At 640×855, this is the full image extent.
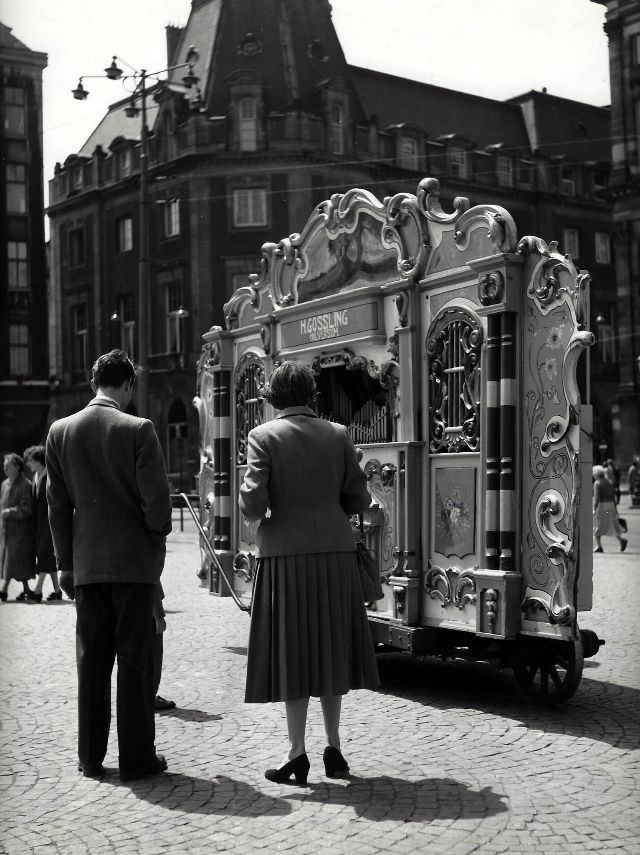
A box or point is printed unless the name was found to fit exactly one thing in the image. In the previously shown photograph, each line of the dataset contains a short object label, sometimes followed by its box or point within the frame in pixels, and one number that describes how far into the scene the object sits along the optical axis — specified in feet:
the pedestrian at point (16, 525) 42.52
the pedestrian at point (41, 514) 42.04
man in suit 18.30
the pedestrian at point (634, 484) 98.53
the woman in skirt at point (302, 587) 17.65
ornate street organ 22.09
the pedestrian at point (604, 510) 60.54
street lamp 74.84
